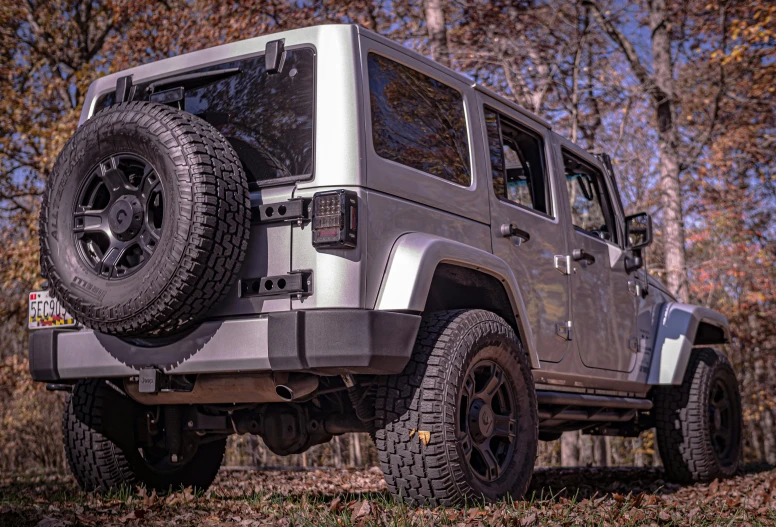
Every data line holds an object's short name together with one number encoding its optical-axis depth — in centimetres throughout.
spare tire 345
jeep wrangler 349
